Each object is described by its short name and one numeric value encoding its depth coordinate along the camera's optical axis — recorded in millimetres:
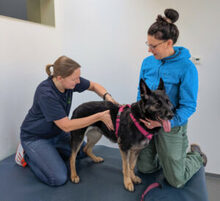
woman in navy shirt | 1828
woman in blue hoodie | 1692
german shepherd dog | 1573
